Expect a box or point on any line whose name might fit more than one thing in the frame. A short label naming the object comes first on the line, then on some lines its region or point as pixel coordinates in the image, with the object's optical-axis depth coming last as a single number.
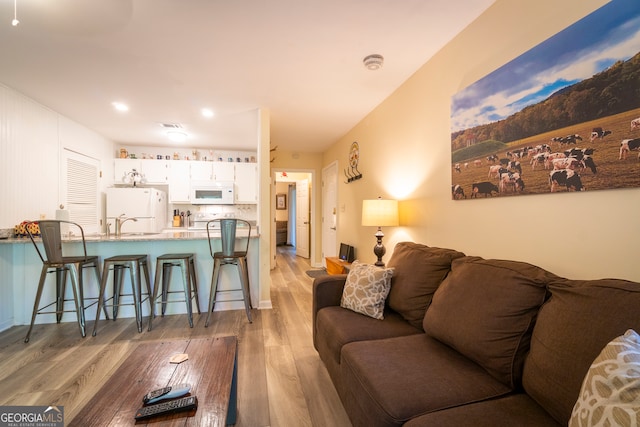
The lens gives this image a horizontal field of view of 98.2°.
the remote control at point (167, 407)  1.02
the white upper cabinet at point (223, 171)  5.23
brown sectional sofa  0.96
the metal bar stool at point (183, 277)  2.84
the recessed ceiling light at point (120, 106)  3.26
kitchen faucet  3.23
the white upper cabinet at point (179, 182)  5.09
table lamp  2.72
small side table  3.78
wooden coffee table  1.01
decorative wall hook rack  4.10
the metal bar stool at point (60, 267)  2.50
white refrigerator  4.55
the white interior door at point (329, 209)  5.08
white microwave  5.12
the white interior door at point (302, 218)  6.54
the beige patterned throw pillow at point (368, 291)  1.93
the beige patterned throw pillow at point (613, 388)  0.69
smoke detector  2.30
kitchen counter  2.67
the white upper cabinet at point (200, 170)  5.16
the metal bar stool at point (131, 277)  2.71
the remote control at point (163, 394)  1.09
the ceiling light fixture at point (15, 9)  1.68
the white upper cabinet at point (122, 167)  4.89
